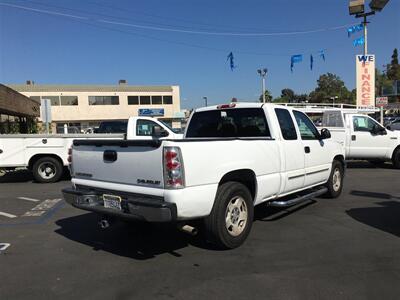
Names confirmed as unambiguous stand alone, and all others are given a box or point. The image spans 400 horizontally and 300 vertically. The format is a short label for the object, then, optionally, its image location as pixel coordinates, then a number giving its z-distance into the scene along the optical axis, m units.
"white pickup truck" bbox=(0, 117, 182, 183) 11.30
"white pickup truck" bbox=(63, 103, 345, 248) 4.37
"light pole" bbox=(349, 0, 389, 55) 19.91
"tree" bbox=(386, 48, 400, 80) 107.08
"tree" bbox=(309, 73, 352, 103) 111.88
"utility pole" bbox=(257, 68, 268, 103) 42.12
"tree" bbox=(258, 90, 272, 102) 96.43
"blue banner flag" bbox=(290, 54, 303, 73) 27.00
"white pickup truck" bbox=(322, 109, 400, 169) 13.18
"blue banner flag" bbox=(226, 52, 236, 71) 26.66
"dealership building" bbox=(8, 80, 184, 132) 64.00
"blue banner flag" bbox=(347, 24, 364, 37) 21.33
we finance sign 20.55
